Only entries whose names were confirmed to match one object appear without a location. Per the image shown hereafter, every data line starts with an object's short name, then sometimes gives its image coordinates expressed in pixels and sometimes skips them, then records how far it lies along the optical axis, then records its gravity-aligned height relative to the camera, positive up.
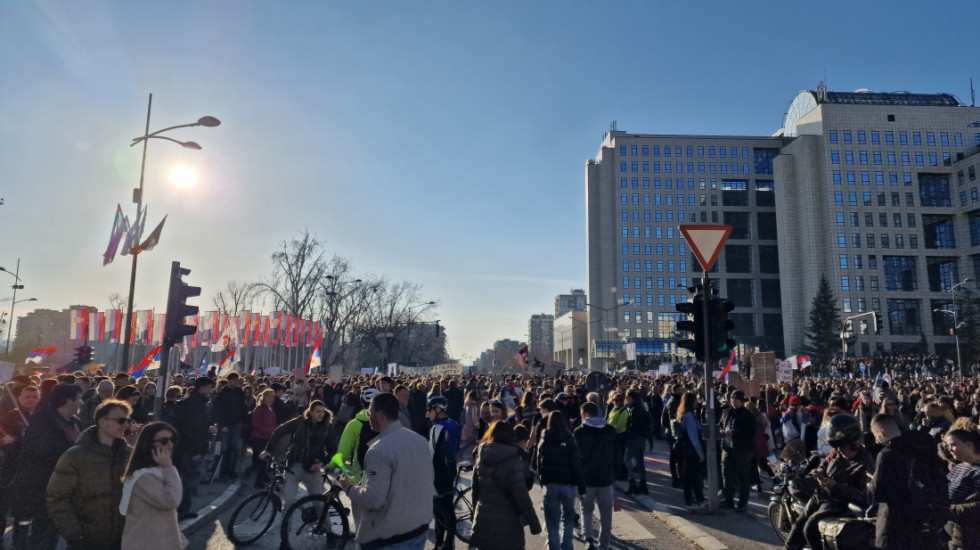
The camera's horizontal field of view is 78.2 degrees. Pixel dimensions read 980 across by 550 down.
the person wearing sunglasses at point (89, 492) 4.18 -0.98
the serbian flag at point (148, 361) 19.89 -0.31
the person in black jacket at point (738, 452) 9.73 -1.49
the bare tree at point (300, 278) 49.34 +6.28
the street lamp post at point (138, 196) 15.05 +4.22
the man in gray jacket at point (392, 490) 4.10 -0.92
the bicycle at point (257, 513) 7.45 -2.01
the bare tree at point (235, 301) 58.30 +5.13
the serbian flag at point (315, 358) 29.40 -0.17
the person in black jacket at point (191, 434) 8.73 -1.22
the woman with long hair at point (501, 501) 5.20 -1.24
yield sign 10.18 +2.02
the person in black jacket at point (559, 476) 6.47 -1.26
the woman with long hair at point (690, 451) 9.90 -1.52
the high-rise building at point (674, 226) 94.44 +21.10
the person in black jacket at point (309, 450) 7.70 -1.21
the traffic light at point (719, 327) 9.63 +0.52
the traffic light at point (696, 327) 9.78 +0.52
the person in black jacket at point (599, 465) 7.13 -1.26
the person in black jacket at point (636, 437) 11.11 -1.48
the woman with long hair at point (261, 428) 11.45 -1.39
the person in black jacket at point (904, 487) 4.45 -0.94
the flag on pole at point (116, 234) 18.05 +3.51
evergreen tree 74.69 +4.41
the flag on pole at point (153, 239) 17.12 +3.22
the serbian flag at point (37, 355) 21.52 -0.13
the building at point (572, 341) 116.94 +3.47
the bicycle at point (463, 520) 7.74 -2.16
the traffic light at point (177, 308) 8.52 +0.64
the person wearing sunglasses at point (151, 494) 3.93 -0.92
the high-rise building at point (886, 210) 81.19 +20.66
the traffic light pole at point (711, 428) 9.19 -1.05
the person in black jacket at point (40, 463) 5.56 -1.03
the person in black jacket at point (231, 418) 11.64 -1.24
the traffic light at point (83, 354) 20.78 -0.07
